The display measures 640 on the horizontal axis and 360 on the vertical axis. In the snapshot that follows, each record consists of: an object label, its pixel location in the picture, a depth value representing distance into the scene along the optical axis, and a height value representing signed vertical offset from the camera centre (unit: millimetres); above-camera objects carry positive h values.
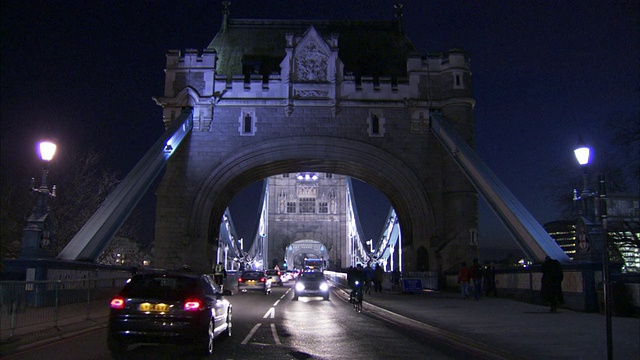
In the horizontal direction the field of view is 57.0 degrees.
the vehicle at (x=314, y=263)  103306 -978
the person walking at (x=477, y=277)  20547 -634
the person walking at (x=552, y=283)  14594 -592
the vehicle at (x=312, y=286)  24500 -1186
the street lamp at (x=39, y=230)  14141 +588
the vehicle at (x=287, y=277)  60172 -2220
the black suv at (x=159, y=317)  8352 -874
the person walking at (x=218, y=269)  29922 -645
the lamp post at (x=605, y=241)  7035 +228
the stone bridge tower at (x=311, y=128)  28594 +6378
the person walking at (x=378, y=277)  28953 -926
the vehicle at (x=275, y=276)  44766 -1486
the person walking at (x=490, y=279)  21969 -739
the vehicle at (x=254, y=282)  31438 -1337
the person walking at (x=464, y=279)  21469 -735
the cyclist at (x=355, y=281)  18422 -729
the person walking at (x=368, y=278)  27884 -955
